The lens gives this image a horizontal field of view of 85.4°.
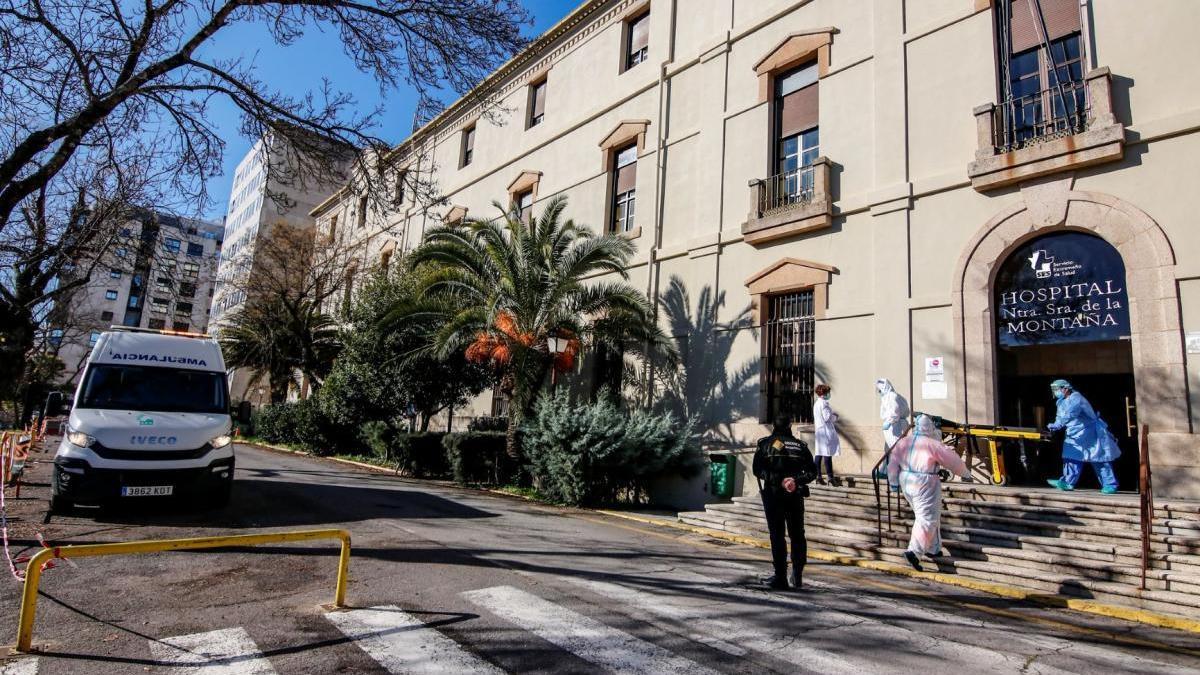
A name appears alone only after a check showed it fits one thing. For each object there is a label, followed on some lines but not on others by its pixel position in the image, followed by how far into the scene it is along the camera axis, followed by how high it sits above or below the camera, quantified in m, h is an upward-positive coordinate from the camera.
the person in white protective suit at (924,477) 6.94 -0.20
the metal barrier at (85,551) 3.45 -0.82
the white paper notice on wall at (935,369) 10.49 +1.43
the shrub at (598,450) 12.16 -0.21
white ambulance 7.80 -0.16
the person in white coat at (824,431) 10.47 +0.33
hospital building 9.05 +4.30
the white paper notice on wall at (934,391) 10.43 +1.07
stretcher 9.21 +0.34
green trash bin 12.69 -0.59
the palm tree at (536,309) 14.38 +2.87
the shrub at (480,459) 15.20 -0.63
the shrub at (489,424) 19.86 +0.24
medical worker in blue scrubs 8.56 +0.35
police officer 6.13 -0.43
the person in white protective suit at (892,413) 9.98 +0.65
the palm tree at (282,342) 28.47 +3.45
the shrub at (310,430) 22.97 -0.32
